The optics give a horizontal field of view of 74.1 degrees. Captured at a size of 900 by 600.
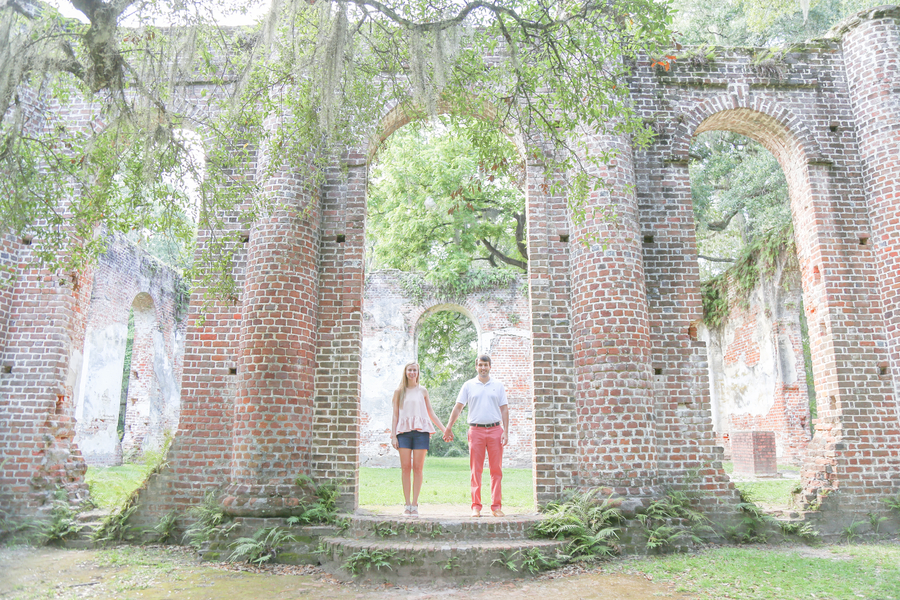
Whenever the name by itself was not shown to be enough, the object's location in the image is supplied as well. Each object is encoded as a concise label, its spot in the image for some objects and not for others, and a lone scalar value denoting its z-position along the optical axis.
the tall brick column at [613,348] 6.89
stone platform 5.66
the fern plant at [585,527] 6.22
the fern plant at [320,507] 6.61
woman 6.69
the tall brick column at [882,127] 8.02
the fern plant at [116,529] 7.02
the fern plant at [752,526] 6.98
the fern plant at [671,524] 6.47
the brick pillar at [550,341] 7.16
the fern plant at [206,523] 6.51
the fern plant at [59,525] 7.02
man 6.85
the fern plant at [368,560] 5.66
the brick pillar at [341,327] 7.18
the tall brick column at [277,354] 6.79
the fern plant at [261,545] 6.20
